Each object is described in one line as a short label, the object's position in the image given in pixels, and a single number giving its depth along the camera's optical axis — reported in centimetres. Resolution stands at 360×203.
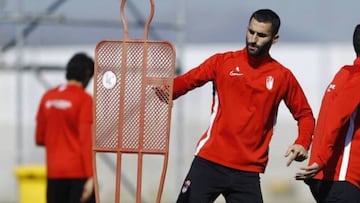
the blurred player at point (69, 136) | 2228
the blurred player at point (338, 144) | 1689
